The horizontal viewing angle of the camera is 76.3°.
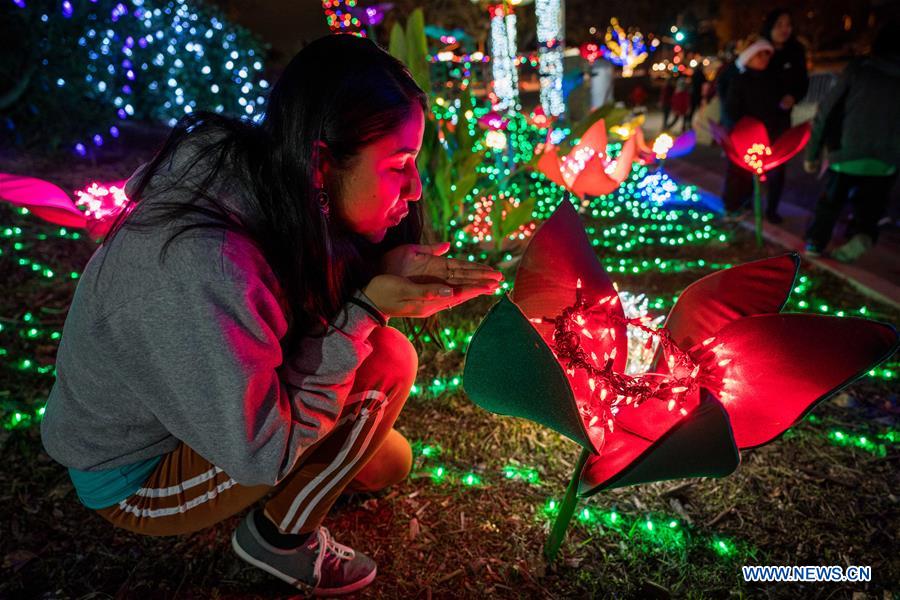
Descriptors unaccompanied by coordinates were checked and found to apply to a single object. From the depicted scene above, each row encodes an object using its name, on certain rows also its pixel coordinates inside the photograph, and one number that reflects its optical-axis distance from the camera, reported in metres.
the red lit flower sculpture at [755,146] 3.54
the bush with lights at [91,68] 5.40
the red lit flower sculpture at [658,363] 0.90
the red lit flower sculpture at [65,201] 1.77
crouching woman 1.00
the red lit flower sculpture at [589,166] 2.96
